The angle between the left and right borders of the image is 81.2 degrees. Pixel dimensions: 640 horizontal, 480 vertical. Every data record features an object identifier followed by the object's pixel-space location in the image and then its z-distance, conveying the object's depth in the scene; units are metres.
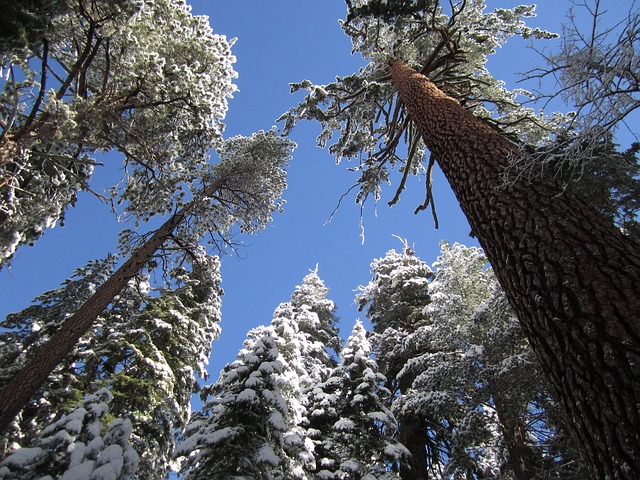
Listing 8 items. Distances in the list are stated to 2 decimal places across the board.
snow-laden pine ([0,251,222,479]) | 10.83
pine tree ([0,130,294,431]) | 9.34
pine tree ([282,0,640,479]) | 1.75
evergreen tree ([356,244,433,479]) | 13.43
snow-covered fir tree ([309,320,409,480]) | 9.74
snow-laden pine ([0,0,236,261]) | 6.28
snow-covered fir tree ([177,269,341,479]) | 8.56
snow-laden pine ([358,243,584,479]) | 9.18
